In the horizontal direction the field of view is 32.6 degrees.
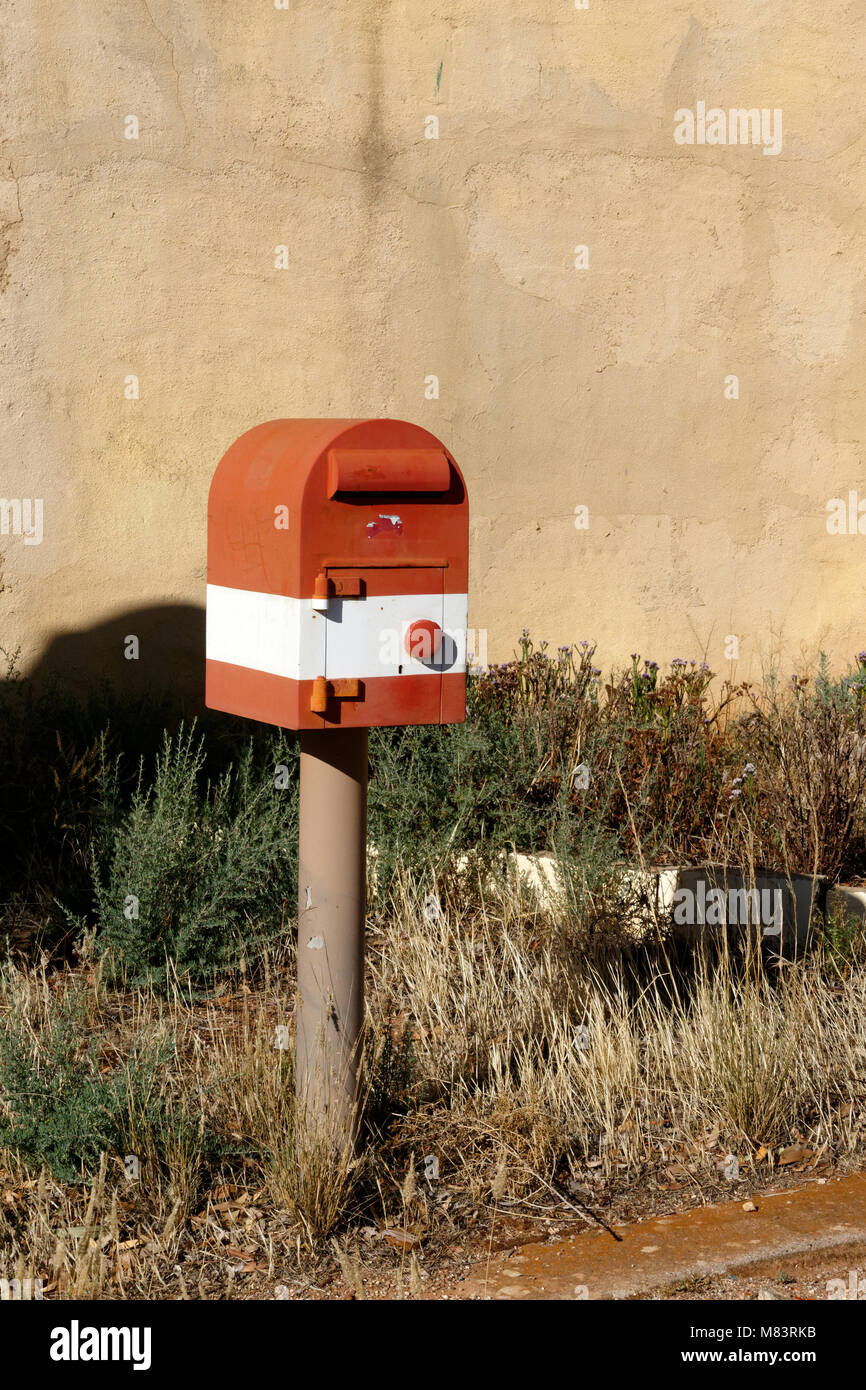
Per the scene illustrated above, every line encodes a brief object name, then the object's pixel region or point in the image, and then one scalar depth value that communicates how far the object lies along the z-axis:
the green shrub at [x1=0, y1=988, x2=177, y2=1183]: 3.32
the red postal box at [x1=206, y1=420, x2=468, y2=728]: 3.18
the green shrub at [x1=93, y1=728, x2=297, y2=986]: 4.56
